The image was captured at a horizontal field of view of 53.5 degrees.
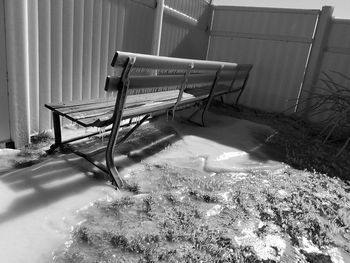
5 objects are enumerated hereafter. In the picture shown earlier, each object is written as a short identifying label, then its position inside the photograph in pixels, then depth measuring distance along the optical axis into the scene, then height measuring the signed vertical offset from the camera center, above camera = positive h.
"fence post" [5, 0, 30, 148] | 3.01 -0.44
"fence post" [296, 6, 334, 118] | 6.33 -0.09
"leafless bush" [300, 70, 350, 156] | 5.28 -0.86
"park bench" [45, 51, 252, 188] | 2.66 -0.64
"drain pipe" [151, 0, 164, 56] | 5.35 +0.08
